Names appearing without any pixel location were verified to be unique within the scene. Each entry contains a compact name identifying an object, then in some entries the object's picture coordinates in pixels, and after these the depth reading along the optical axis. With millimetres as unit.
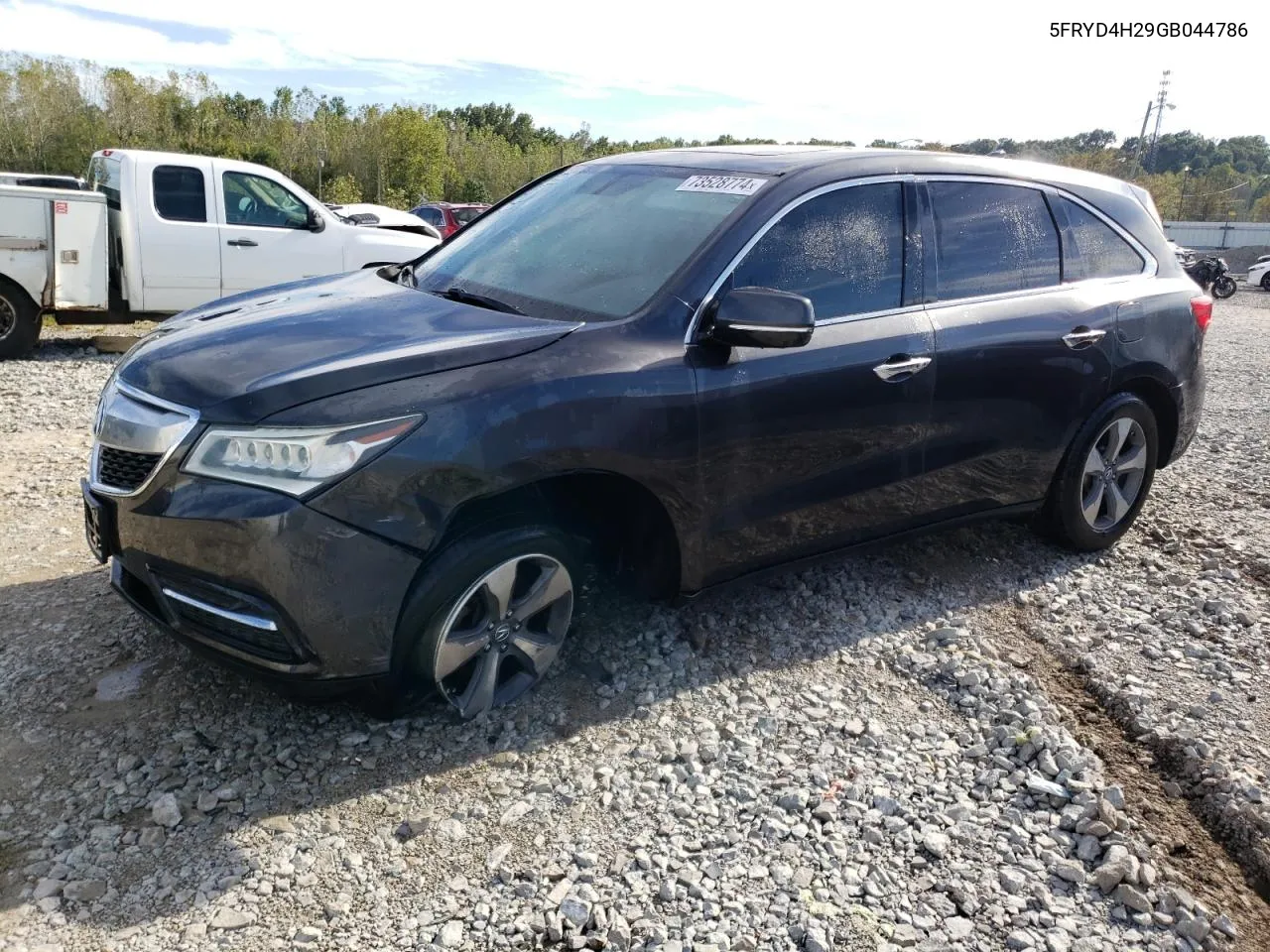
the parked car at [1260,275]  30828
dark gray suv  2855
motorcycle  23875
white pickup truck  8992
